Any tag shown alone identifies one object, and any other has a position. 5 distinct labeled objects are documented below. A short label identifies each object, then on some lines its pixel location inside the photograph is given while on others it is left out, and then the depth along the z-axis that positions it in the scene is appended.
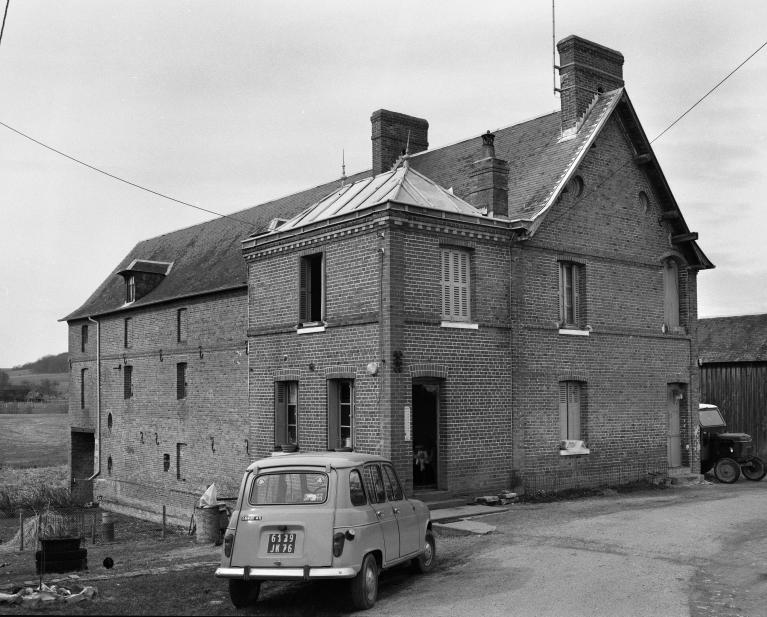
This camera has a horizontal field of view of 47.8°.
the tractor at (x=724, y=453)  25.05
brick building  19.05
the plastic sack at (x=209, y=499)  17.70
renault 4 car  9.86
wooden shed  31.94
